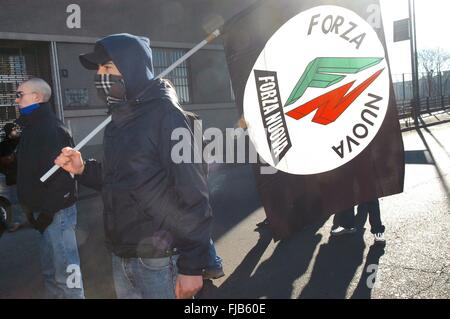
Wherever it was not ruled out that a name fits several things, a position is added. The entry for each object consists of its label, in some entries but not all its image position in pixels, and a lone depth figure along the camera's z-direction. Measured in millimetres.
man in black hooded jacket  1938
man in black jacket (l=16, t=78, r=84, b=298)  3268
